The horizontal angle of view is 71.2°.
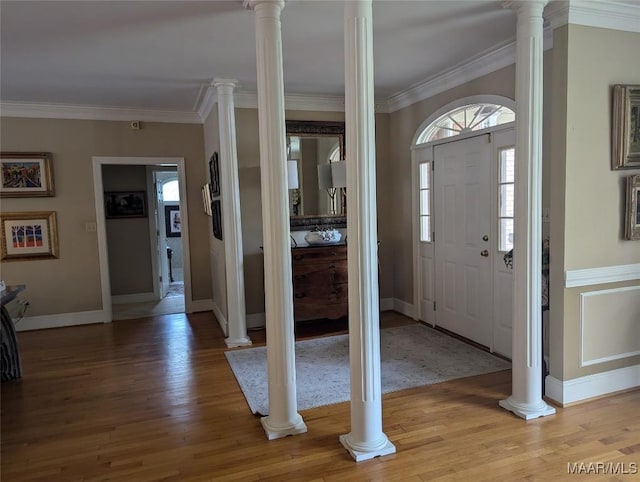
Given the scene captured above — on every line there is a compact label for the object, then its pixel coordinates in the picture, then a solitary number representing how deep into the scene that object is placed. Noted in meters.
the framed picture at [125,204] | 6.45
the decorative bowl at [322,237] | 4.80
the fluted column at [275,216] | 2.44
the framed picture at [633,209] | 2.90
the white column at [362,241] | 2.22
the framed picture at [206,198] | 5.21
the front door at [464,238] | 3.94
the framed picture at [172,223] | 8.77
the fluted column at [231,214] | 4.12
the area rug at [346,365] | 3.22
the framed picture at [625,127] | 2.83
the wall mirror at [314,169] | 4.95
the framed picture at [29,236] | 4.99
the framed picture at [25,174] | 4.93
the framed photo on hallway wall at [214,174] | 4.53
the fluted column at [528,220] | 2.62
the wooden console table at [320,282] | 4.54
